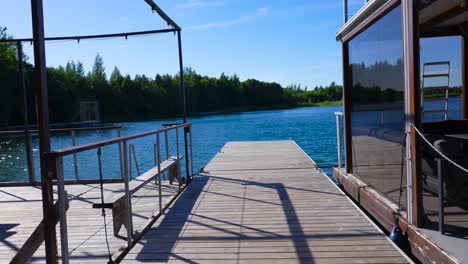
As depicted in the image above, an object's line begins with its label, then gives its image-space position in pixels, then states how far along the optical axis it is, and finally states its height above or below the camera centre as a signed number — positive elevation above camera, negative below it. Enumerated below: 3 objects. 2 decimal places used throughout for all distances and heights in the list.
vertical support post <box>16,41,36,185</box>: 5.88 -0.04
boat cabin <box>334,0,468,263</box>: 3.10 -0.19
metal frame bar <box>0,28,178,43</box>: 5.79 +1.03
